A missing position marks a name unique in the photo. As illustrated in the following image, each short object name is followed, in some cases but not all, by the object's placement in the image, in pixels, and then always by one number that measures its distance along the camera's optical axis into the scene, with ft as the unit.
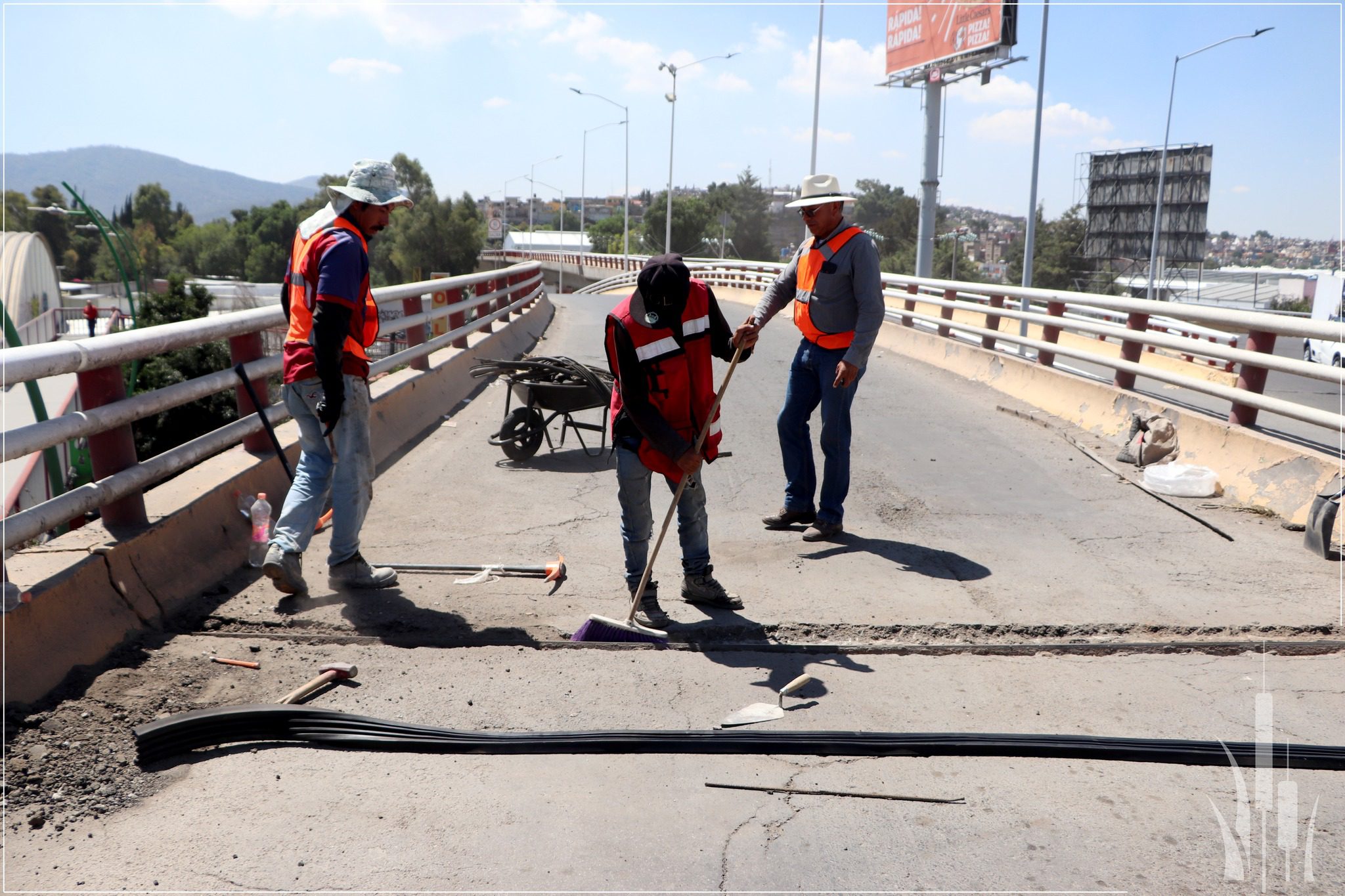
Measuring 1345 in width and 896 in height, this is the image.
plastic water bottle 17.04
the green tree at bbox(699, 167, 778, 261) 460.96
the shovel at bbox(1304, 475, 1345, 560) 18.43
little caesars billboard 122.93
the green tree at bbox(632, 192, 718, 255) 370.12
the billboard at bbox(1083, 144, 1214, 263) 185.37
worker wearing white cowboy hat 19.44
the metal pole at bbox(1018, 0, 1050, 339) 96.78
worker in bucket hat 15.02
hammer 12.26
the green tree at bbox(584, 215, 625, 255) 461.37
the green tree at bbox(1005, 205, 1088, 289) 277.44
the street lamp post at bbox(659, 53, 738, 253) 164.70
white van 82.43
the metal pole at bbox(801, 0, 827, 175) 129.18
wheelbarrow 26.76
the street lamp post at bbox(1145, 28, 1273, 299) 127.80
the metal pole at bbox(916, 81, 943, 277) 126.52
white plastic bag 22.85
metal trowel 12.10
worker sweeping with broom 14.61
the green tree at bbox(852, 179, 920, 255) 404.16
